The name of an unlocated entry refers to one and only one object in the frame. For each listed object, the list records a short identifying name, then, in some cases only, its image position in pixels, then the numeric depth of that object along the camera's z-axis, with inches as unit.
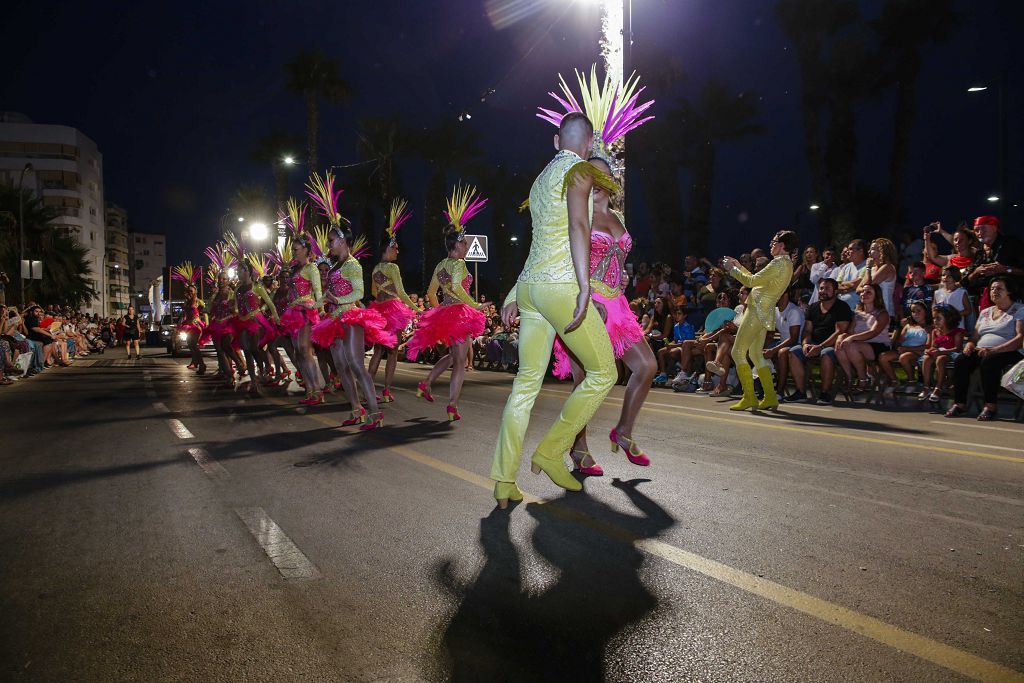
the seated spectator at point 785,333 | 470.3
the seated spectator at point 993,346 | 367.6
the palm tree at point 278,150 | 1780.3
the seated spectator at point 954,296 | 419.2
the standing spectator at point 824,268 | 529.0
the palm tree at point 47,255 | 1604.3
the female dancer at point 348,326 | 336.5
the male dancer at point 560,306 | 183.8
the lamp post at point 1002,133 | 740.6
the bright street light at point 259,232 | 1716.3
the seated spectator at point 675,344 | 574.2
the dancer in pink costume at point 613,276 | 240.2
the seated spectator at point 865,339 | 437.3
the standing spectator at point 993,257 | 403.2
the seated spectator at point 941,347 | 407.5
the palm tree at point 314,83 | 1593.3
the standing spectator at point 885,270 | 467.5
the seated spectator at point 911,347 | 430.9
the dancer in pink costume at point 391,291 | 392.5
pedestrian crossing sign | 814.5
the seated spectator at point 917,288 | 463.5
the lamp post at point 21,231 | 1401.3
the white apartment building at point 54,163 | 3454.7
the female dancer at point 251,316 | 533.3
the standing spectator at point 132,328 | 1154.0
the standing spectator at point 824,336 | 451.2
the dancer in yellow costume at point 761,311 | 380.2
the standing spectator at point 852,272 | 477.1
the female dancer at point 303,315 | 412.2
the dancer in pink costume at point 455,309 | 380.5
